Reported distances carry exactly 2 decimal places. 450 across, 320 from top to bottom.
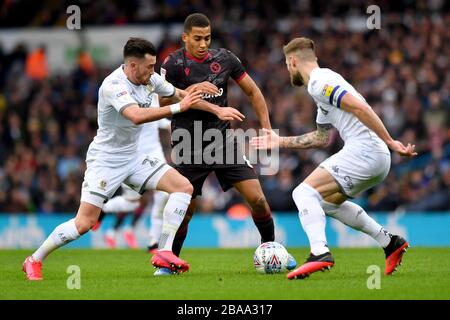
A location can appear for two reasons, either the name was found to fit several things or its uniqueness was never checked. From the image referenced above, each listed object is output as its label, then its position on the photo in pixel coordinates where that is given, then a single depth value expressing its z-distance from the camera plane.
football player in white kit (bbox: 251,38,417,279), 16.94
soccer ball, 18.94
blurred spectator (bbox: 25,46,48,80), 46.97
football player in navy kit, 20.34
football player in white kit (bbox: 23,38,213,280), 18.31
